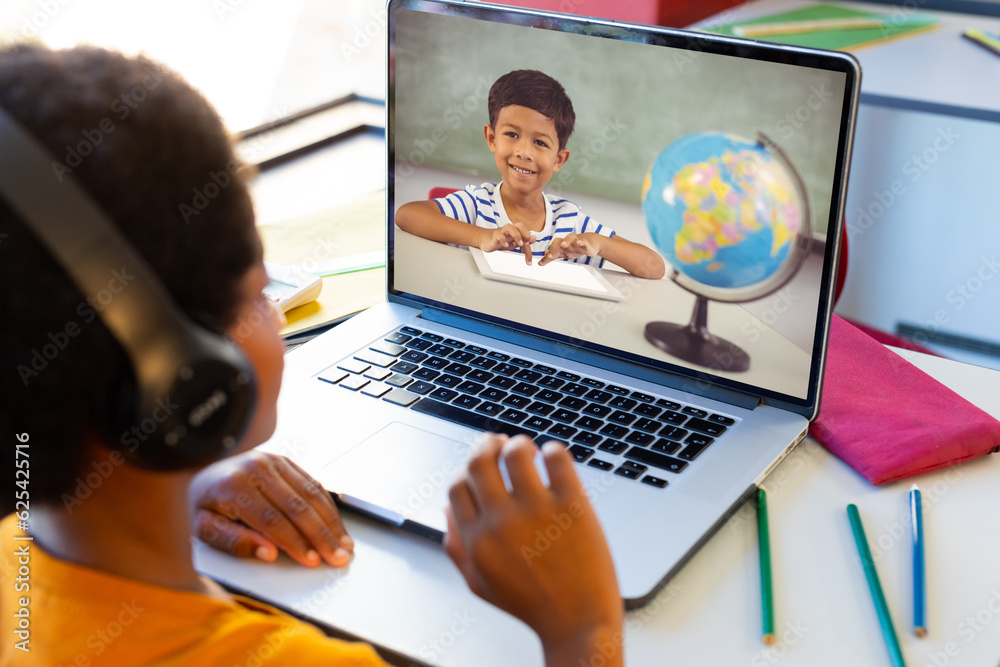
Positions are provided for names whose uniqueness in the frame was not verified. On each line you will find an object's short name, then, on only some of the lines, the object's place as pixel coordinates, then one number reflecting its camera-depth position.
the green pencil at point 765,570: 0.60
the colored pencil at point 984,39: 2.06
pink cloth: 0.77
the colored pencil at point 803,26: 2.13
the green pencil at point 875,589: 0.58
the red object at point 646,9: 1.93
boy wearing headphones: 0.42
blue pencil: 0.60
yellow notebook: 1.05
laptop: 0.74
